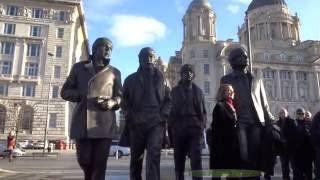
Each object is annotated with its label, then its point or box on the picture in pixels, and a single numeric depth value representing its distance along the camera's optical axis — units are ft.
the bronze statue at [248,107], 13.55
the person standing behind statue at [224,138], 12.87
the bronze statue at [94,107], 11.68
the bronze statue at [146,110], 14.89
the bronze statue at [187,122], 17.58
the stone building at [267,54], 189.71
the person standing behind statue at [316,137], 21.10
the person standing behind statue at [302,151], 22.07
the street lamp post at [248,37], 43.52
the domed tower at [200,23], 190.43
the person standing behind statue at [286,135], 22.85
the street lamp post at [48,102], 116.10
